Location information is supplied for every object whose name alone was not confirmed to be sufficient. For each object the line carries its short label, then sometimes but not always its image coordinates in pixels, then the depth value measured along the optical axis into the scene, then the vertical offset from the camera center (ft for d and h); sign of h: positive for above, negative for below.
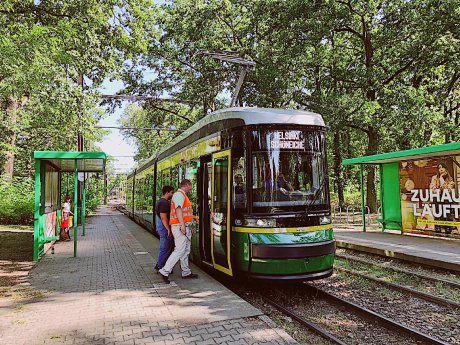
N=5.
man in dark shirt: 25.18 -2.04
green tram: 20.70 -0.11
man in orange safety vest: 23.70 -1.68
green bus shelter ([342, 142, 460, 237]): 39.11 +0.10
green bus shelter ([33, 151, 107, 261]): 31.65 +1.38
